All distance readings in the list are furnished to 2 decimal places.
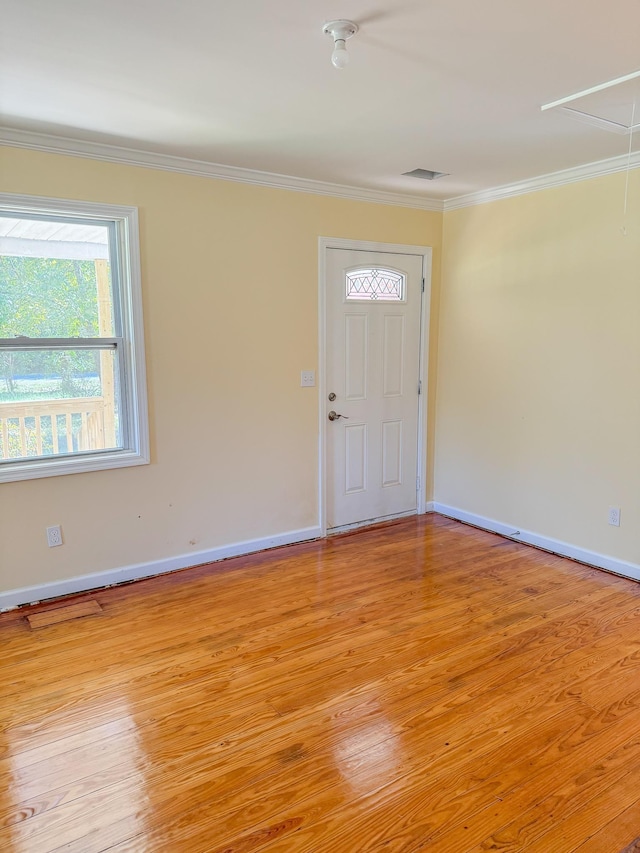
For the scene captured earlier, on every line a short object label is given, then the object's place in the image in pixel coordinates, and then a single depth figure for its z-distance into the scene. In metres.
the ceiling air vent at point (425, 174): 3.72
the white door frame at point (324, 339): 4.10
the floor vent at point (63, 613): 3.07
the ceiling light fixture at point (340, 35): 1.88
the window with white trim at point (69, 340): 3.10
